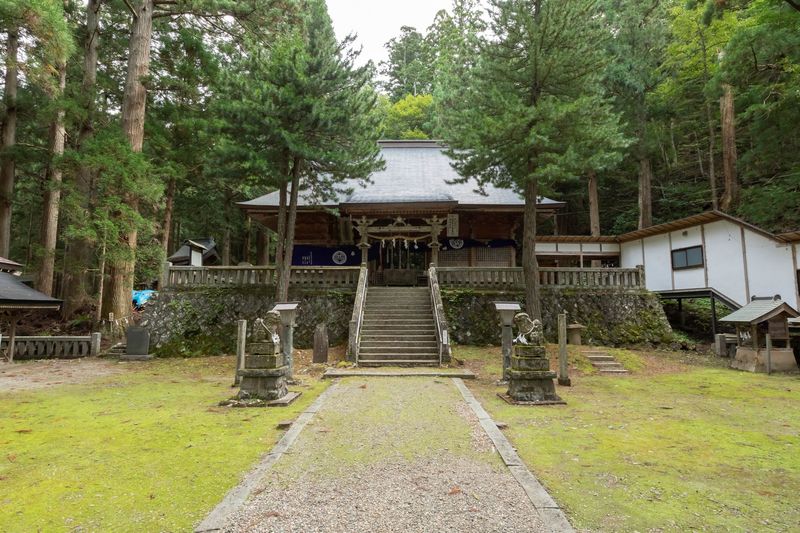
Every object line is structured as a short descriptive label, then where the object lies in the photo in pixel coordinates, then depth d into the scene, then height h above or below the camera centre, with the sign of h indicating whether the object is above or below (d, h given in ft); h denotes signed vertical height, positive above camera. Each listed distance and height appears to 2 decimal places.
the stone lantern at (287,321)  27.22 -1.59
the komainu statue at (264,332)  22.99 -2.01
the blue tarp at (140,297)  73.16 -0.01
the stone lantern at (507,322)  28.40 -1.64
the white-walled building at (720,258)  41.09 +5.03
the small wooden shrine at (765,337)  32.60 -3.07
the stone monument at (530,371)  22.66 -4.20
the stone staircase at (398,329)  35.40 -3.06
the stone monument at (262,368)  22.93 -4.17
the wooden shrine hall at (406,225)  51.85 +10.85
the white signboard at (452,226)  56.73 +10.70
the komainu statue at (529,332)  23.30 -1.93
